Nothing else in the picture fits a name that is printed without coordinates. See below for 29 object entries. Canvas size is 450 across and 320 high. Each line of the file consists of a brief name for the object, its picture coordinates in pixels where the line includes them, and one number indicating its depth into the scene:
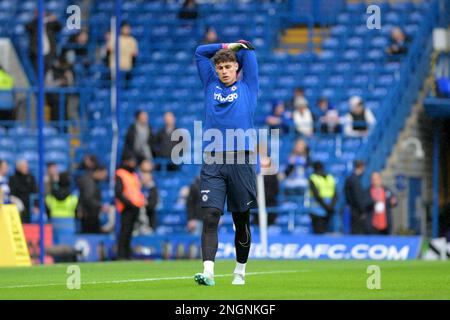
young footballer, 13.87
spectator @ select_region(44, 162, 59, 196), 28.24
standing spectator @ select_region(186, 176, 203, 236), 27.44
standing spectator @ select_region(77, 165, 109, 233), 27.05
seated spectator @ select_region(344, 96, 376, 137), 29.33
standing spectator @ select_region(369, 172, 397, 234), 26.94
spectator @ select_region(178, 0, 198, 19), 34.28
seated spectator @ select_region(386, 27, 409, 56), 31.19
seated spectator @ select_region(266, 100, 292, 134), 29.52
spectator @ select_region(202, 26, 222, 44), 31.72
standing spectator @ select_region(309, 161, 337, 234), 27.03
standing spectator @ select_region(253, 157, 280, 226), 26.88
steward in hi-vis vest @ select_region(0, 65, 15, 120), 31.31
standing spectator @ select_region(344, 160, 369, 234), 26.53
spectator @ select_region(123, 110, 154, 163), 28.48
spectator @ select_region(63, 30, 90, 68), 33.25
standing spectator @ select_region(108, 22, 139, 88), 32.06
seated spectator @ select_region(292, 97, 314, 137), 29.47
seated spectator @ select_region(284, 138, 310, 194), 28.26
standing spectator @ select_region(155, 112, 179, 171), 28.67
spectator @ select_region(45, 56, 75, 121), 31.27
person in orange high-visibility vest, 25.25
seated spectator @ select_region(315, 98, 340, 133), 29.55
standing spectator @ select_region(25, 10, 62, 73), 31.84
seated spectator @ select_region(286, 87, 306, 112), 29.72
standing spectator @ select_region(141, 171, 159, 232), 26.91
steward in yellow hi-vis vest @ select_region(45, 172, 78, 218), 27.06
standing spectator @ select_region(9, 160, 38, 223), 26.75
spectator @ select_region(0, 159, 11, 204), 24.91
